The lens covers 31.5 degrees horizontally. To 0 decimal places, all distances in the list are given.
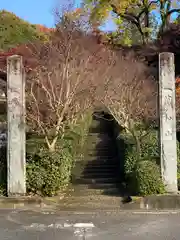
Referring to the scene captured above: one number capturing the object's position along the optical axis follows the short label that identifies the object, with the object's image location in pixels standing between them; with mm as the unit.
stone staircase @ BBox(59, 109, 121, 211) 7799
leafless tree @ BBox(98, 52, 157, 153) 10502
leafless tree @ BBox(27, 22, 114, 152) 8484
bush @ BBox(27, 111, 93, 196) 7695
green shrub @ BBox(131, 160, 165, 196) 7463
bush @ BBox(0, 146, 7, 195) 7811
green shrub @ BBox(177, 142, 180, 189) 8695
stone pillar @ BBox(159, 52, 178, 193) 7736
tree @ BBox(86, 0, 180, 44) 22001
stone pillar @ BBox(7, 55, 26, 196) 7672
